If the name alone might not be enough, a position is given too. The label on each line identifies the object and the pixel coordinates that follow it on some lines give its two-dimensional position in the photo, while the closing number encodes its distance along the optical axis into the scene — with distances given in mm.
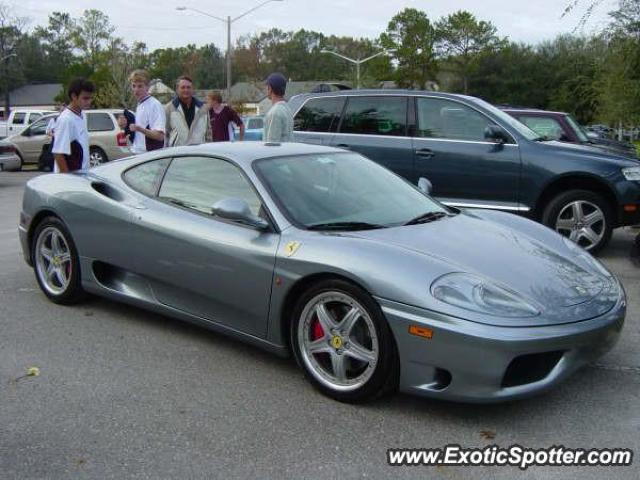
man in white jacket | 7848
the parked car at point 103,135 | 18406
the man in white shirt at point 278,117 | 6648
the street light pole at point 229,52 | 34397
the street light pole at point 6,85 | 71438
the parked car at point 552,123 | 11625
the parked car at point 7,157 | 16067
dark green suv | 7047
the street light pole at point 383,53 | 53312
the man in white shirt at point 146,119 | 7387
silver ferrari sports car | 3252
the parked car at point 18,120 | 28898
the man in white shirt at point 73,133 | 6570
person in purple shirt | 8523
